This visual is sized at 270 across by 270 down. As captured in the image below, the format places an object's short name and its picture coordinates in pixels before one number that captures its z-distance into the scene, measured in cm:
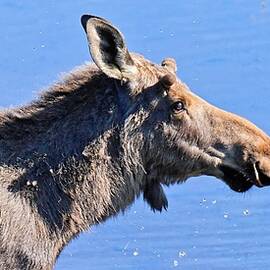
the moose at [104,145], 1761
